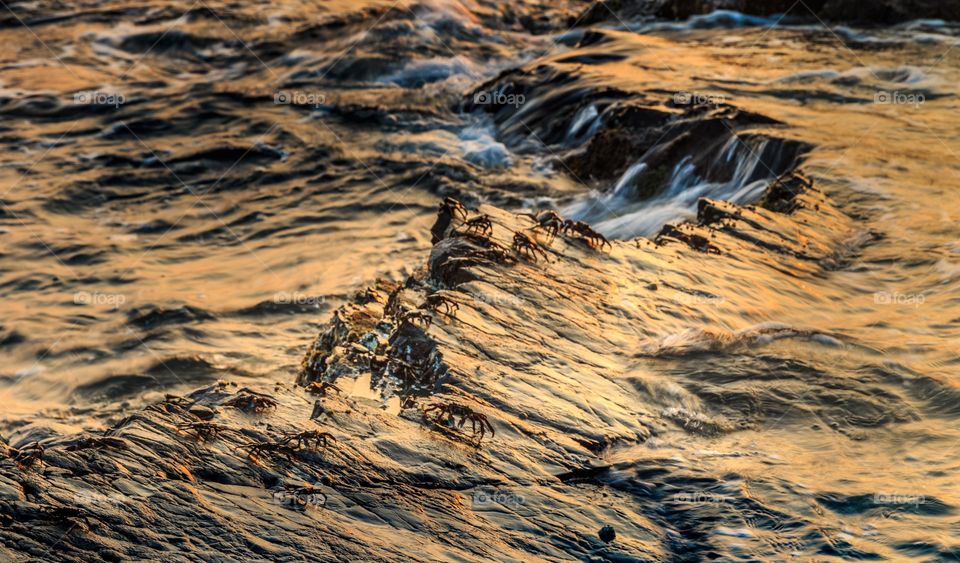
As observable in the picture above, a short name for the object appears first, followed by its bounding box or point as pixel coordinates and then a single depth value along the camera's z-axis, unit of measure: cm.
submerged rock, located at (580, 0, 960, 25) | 3362
